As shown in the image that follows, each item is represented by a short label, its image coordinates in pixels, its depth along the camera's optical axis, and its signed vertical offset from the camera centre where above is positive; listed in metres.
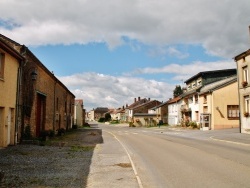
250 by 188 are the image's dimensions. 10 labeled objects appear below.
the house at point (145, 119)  81.06 -0.49
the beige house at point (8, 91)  16.52 +1.36
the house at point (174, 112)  64.47 +1.02
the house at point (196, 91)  51.41 +3.72
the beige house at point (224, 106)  42.34 +1.28
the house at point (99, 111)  191.12 +3.26
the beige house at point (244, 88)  30.22 +2.54
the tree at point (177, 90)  105.12 +8.10
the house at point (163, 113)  80.25 +0.91
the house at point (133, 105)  116.62 +4.27
